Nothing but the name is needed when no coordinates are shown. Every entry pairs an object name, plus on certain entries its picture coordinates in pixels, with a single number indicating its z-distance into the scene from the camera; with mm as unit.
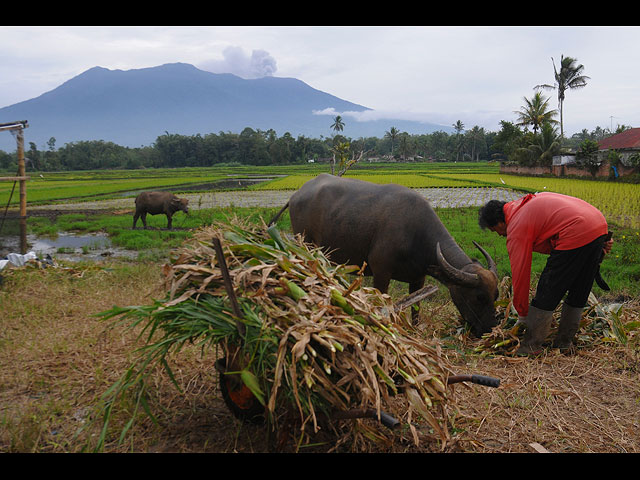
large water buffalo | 4035
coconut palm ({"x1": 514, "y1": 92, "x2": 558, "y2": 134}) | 41094
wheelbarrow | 1929
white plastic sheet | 6371
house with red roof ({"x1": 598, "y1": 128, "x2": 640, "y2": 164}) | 26831
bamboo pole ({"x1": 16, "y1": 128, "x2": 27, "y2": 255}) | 6871
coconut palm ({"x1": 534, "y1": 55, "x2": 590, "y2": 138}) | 39969
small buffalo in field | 13195
